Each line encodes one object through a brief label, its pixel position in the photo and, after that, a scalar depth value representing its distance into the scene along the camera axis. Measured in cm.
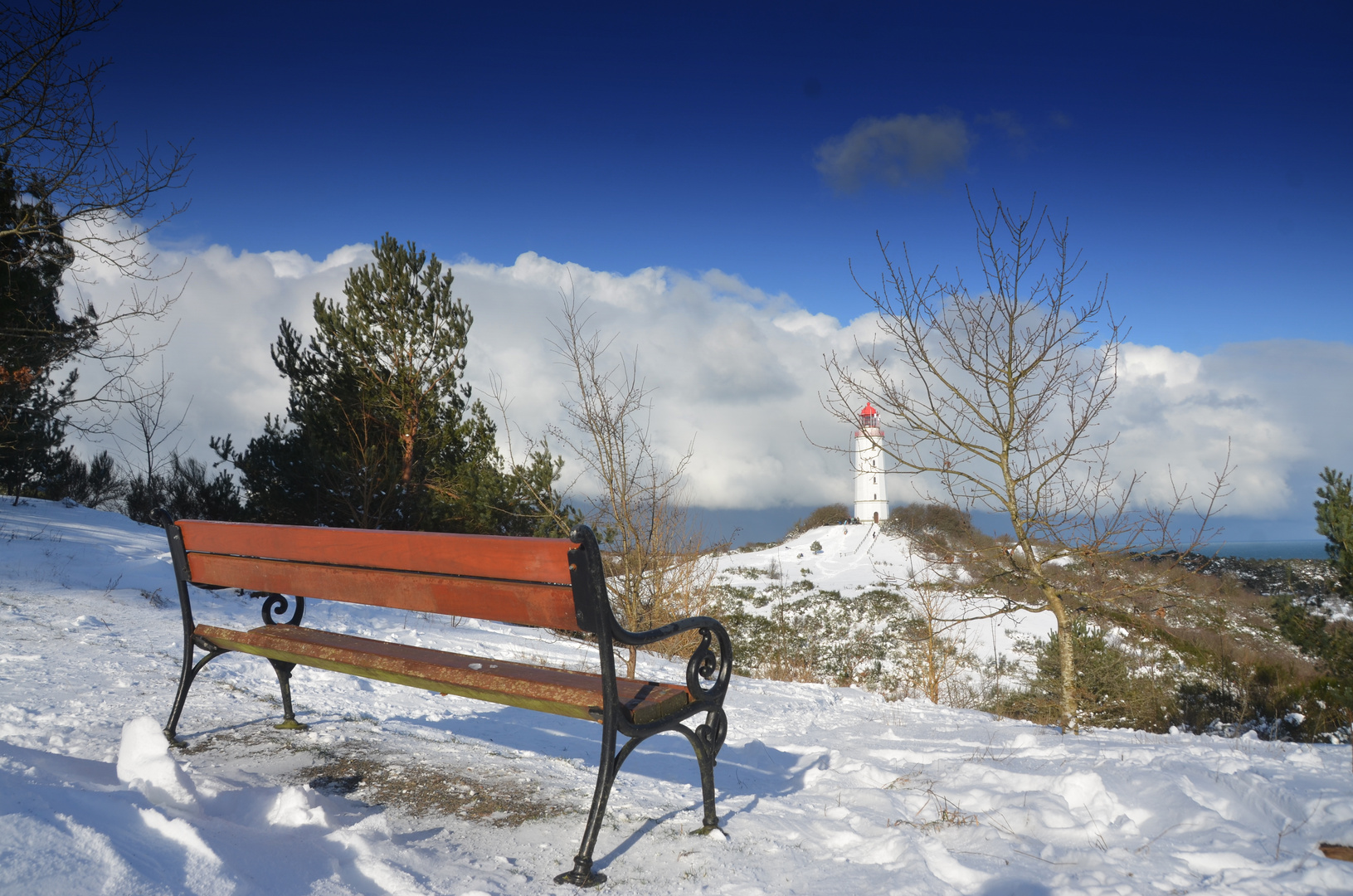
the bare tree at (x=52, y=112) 659
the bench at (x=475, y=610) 230
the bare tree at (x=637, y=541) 734
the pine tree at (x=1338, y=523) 1084
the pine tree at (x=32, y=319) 743
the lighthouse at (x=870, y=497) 3931
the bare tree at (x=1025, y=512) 570
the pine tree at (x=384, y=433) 1275
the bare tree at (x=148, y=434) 1578
